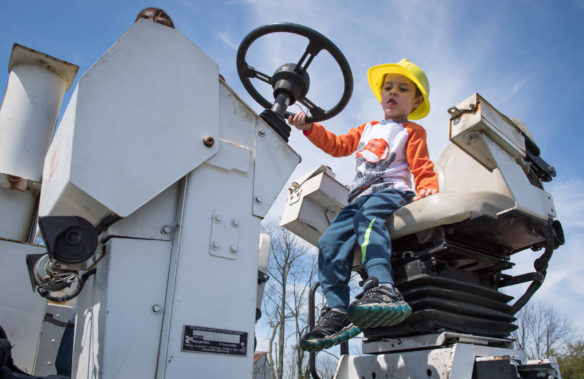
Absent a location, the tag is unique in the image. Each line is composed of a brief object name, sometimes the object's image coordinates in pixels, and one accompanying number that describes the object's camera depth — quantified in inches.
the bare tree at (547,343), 864.9
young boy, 81.5
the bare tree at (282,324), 740.6
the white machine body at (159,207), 59.4
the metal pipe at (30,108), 98.3
